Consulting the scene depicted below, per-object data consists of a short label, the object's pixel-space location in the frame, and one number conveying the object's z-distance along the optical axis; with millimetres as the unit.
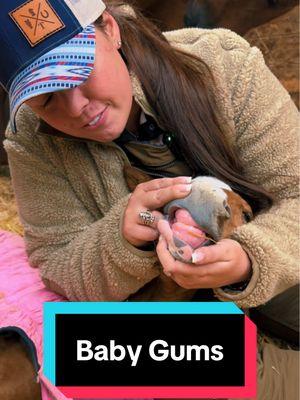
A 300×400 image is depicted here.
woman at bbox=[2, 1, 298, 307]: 762
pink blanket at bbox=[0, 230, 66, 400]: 929
